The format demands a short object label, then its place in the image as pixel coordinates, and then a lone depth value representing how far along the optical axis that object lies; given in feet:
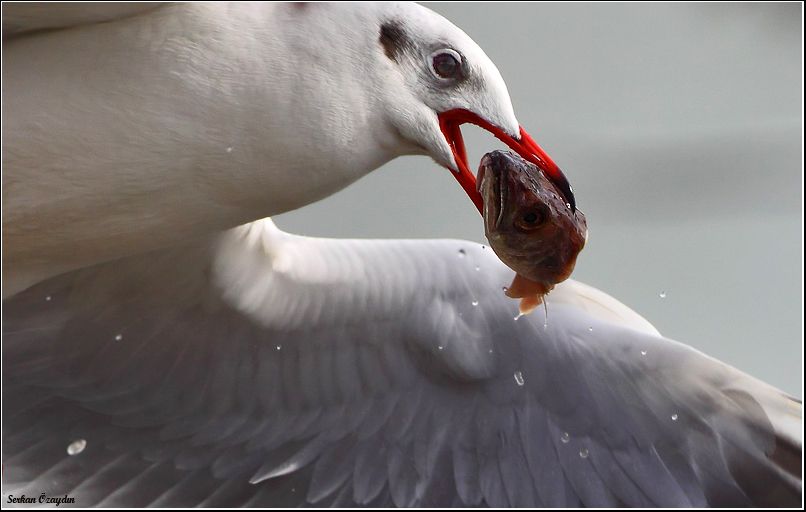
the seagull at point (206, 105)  10.14
